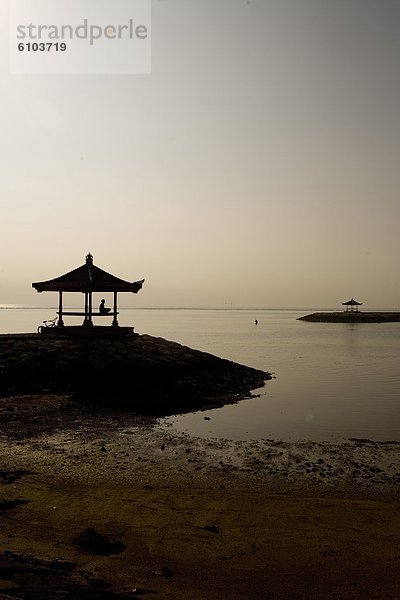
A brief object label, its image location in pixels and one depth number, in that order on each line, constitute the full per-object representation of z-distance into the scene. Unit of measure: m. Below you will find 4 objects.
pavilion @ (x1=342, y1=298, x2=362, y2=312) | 131.50
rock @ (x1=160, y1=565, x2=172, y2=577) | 6.25
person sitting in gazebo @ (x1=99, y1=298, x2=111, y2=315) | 29.50
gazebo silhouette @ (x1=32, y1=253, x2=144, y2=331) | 27.22
